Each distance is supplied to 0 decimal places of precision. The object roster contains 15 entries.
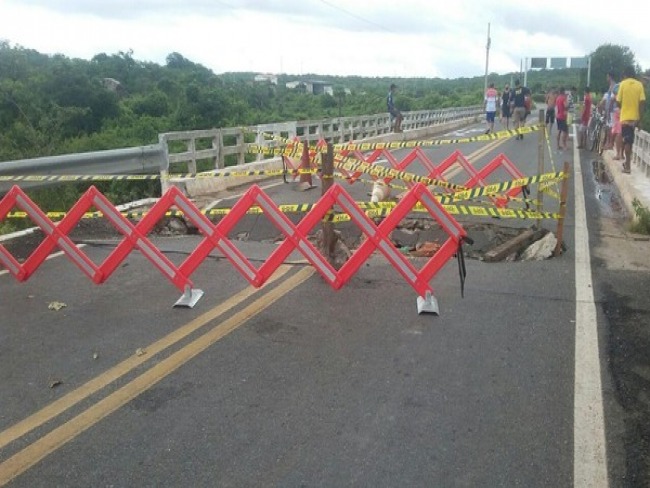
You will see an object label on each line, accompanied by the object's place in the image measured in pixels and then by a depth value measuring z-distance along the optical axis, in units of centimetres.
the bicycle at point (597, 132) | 1956
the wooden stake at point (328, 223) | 704
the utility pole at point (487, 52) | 5753
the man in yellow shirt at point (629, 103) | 1226
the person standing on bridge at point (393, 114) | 2625
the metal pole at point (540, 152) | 837
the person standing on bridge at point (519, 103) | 2341
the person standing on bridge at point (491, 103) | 2580
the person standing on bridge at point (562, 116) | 1928
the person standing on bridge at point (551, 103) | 2117
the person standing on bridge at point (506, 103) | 2598
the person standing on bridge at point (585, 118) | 2072
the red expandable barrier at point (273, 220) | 570
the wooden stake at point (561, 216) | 733
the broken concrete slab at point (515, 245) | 734
